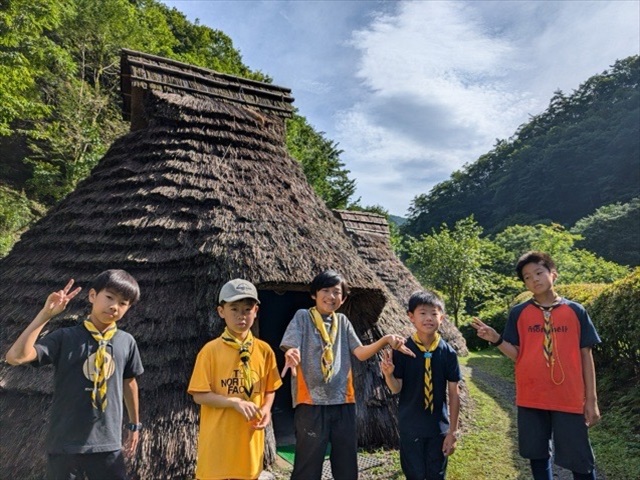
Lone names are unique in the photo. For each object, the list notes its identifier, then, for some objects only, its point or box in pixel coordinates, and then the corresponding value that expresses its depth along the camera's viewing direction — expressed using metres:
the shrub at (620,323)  5.51
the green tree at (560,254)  19.22
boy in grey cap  2.26
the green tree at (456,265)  19.39
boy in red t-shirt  2.67
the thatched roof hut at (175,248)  3.79
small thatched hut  11.15
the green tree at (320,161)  24.59
